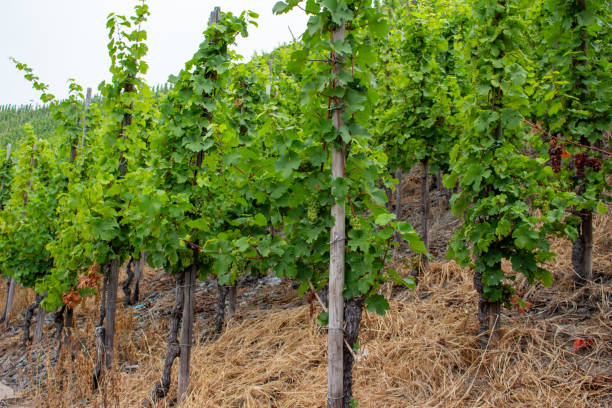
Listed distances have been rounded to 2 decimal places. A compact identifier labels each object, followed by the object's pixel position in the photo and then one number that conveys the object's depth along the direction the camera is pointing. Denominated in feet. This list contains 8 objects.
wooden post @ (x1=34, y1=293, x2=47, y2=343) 24.66
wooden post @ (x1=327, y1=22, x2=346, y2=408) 7.01
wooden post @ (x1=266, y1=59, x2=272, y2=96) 20.26
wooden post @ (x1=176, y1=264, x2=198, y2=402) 12.50
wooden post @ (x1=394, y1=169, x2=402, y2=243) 25.02
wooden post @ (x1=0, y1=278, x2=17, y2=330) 29.28
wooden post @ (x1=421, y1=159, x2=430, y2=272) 19.30
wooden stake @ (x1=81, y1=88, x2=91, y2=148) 18.48
